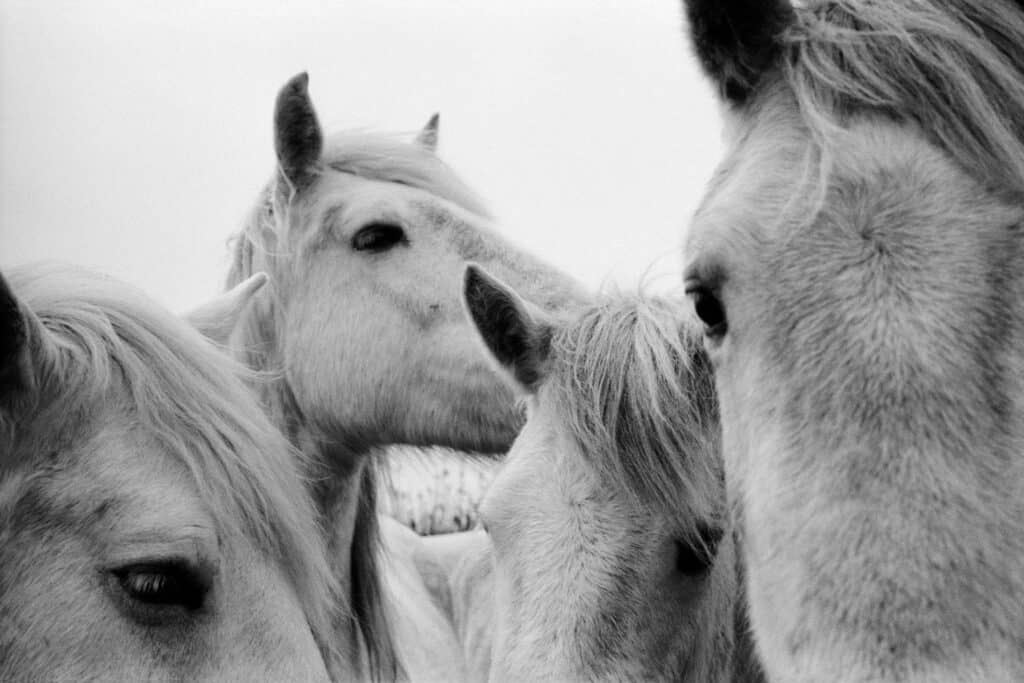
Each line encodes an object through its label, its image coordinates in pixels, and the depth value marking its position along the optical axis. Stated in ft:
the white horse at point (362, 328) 15.01
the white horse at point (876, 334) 6.24
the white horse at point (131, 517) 7.61
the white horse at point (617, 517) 9.14
